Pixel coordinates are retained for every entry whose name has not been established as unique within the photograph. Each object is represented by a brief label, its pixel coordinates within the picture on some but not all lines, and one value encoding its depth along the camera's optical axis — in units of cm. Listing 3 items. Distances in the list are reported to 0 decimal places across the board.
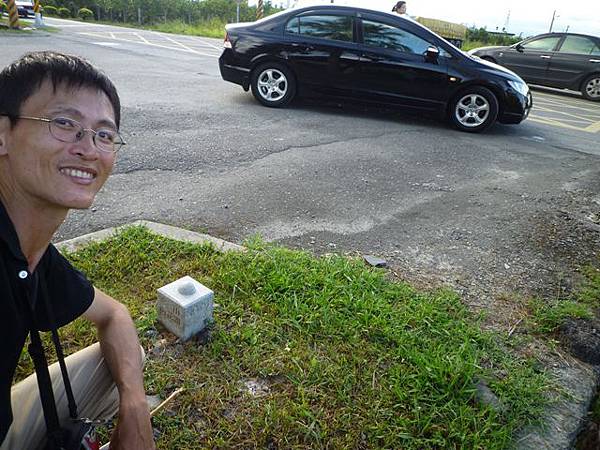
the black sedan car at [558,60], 1173
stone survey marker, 216
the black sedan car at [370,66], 652
